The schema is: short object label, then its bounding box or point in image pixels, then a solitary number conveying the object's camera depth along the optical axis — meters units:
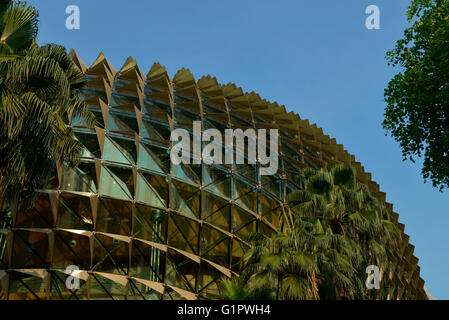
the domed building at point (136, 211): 22.05
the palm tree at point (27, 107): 14.83
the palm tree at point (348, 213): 21.33
